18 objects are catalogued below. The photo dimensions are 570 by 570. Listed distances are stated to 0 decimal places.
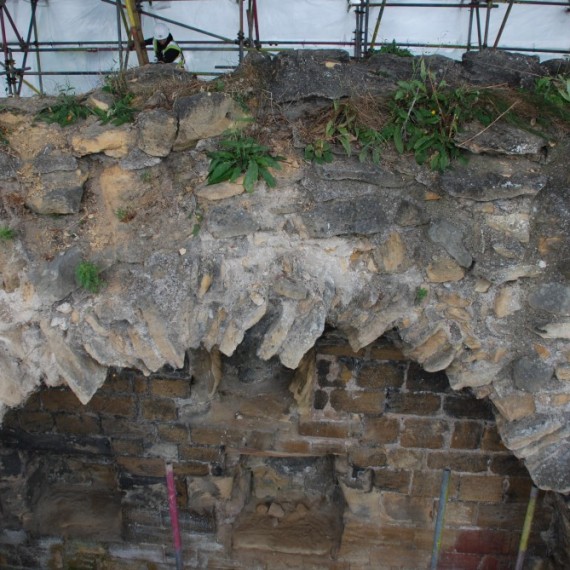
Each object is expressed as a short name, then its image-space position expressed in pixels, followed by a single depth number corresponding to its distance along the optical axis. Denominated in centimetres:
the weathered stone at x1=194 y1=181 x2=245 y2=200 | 258
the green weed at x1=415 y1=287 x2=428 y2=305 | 273
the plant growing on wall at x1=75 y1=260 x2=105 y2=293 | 256
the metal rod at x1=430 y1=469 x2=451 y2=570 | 373
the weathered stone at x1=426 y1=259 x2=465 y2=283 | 269
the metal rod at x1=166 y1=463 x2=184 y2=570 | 391
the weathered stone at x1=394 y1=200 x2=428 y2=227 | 264
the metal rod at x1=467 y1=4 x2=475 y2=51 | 452
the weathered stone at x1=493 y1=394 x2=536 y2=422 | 285
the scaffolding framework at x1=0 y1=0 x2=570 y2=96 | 412
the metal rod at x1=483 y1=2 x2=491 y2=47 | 402
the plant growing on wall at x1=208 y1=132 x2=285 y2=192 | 253
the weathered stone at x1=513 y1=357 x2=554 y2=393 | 277
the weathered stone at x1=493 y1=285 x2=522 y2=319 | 272
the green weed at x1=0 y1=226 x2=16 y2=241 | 255
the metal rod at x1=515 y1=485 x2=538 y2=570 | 370
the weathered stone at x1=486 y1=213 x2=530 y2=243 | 262
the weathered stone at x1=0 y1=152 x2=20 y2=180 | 256
